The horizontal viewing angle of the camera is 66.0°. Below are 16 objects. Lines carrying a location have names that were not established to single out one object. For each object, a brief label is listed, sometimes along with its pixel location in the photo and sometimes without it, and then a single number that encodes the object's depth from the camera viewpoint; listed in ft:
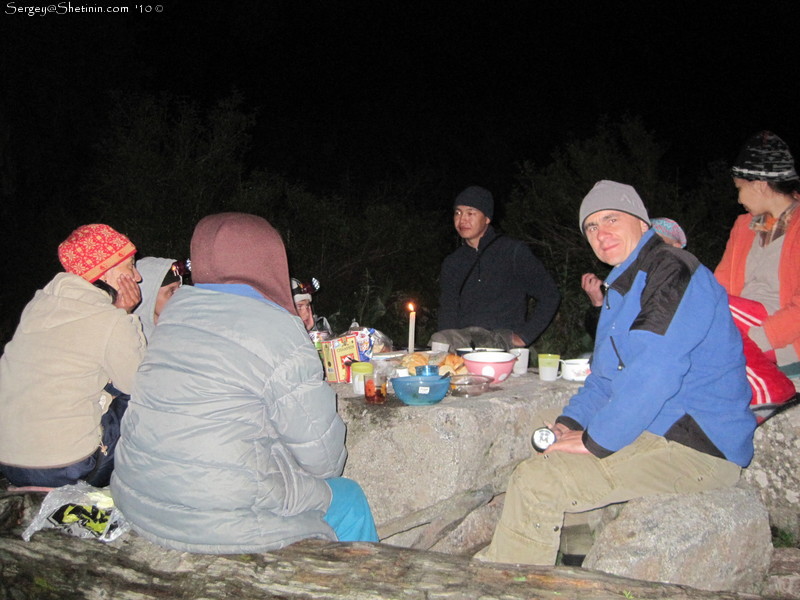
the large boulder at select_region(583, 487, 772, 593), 7.68
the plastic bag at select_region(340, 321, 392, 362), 11.09
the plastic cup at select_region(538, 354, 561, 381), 10.79
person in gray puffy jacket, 6.41
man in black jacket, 14.12
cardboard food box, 10.97
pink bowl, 10.25
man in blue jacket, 7.39
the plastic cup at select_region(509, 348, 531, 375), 11.13
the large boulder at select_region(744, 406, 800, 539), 10.46
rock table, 9.11
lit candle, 10.36
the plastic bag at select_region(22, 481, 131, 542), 7.73
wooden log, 6.51
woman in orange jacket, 10.29
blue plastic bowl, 9.21
